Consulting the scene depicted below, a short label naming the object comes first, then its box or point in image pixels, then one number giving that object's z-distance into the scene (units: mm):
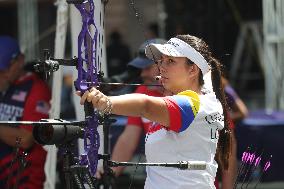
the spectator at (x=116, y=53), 18781
